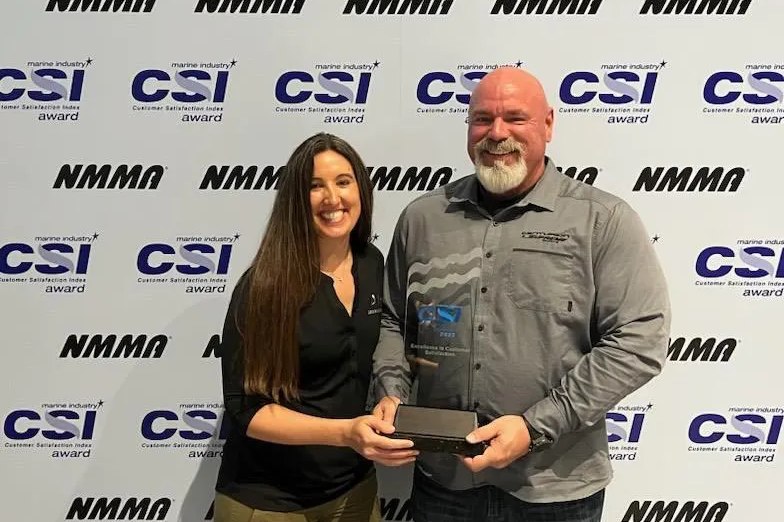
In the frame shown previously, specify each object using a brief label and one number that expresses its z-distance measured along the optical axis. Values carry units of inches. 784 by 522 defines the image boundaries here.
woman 52.0
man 49.3
